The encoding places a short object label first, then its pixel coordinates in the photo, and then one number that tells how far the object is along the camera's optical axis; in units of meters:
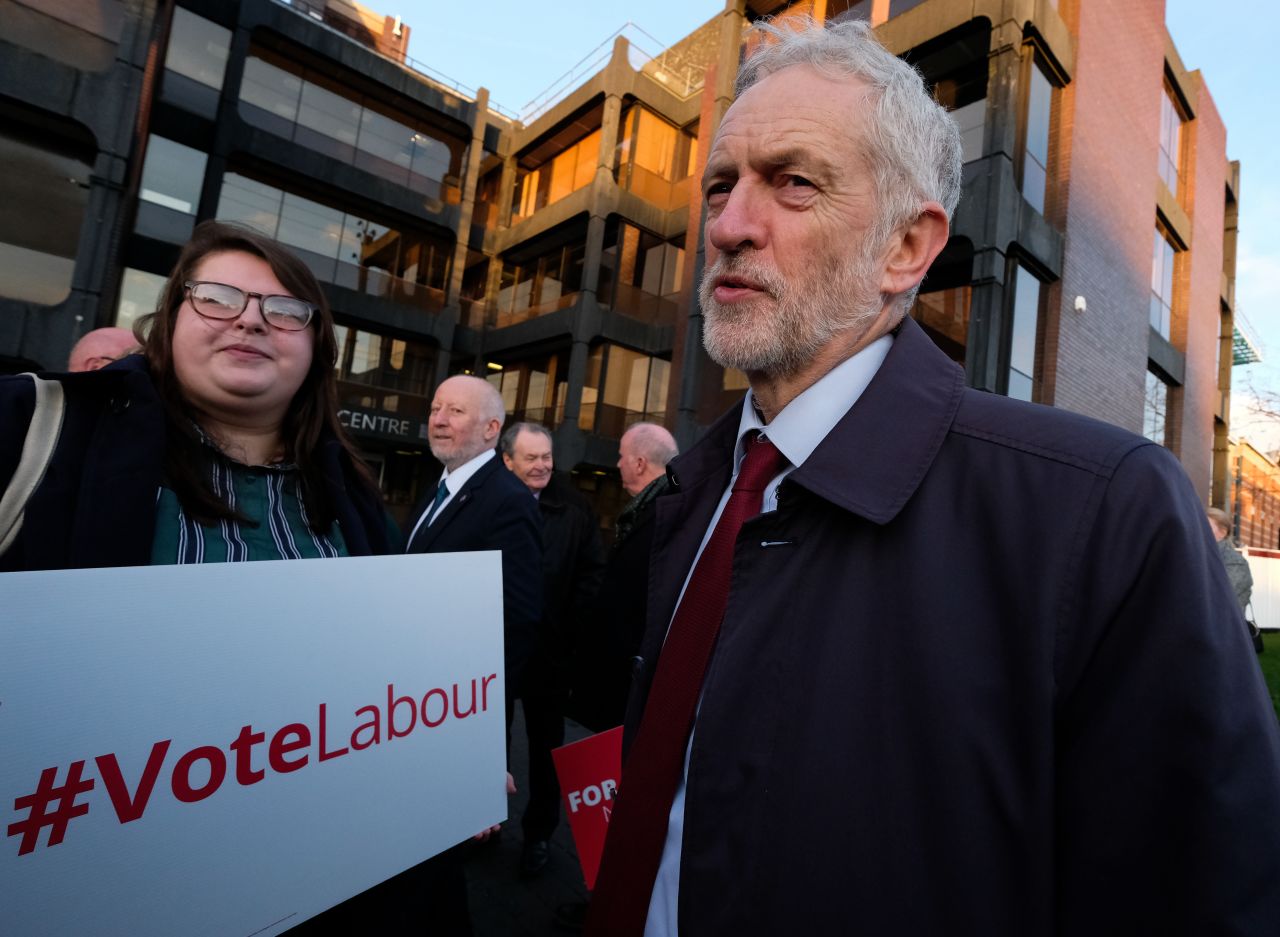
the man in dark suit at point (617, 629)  2.86
